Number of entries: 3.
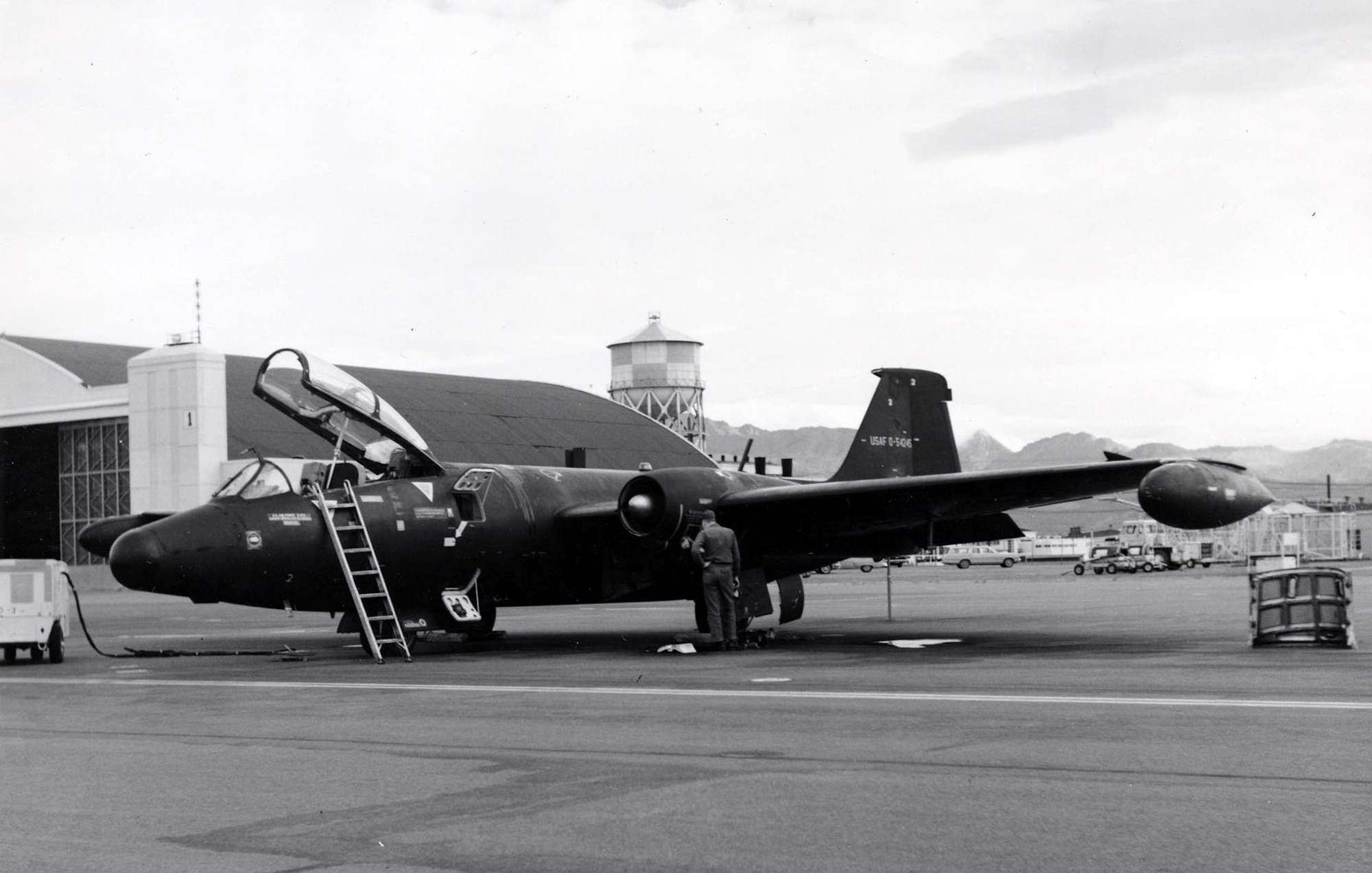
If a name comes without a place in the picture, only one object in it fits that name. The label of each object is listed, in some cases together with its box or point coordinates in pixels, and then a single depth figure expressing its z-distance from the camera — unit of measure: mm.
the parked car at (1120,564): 61312
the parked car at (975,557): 80562
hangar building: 51188
